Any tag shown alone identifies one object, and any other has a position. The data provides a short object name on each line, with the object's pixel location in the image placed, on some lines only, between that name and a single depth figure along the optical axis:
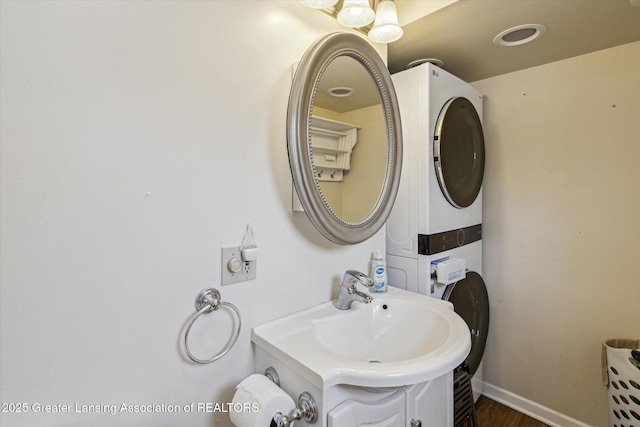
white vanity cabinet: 0.80
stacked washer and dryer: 1.50
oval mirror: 1.05
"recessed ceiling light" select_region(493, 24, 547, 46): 1.40
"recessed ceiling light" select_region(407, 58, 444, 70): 1.73
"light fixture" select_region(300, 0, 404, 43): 1.17
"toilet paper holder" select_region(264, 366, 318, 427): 0.81
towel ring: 0.89
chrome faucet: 1.19
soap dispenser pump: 1.37
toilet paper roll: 0.81
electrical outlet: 0.97
